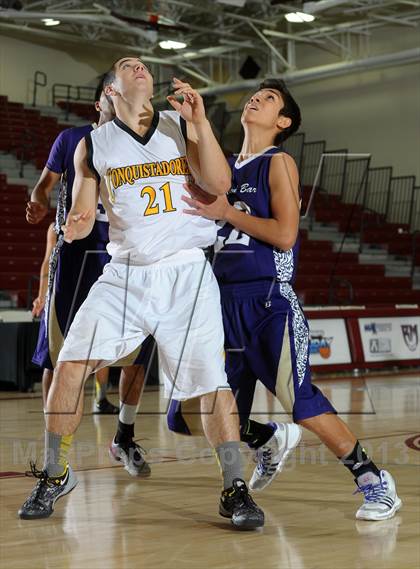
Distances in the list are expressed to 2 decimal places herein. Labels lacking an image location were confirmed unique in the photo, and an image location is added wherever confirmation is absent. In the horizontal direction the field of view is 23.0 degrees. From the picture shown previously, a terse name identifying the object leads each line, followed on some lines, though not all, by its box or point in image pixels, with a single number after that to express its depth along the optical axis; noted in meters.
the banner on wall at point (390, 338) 13.03
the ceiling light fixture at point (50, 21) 20.47
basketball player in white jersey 3.84
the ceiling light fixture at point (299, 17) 19.50
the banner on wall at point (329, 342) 12.38
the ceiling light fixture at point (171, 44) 21.69
